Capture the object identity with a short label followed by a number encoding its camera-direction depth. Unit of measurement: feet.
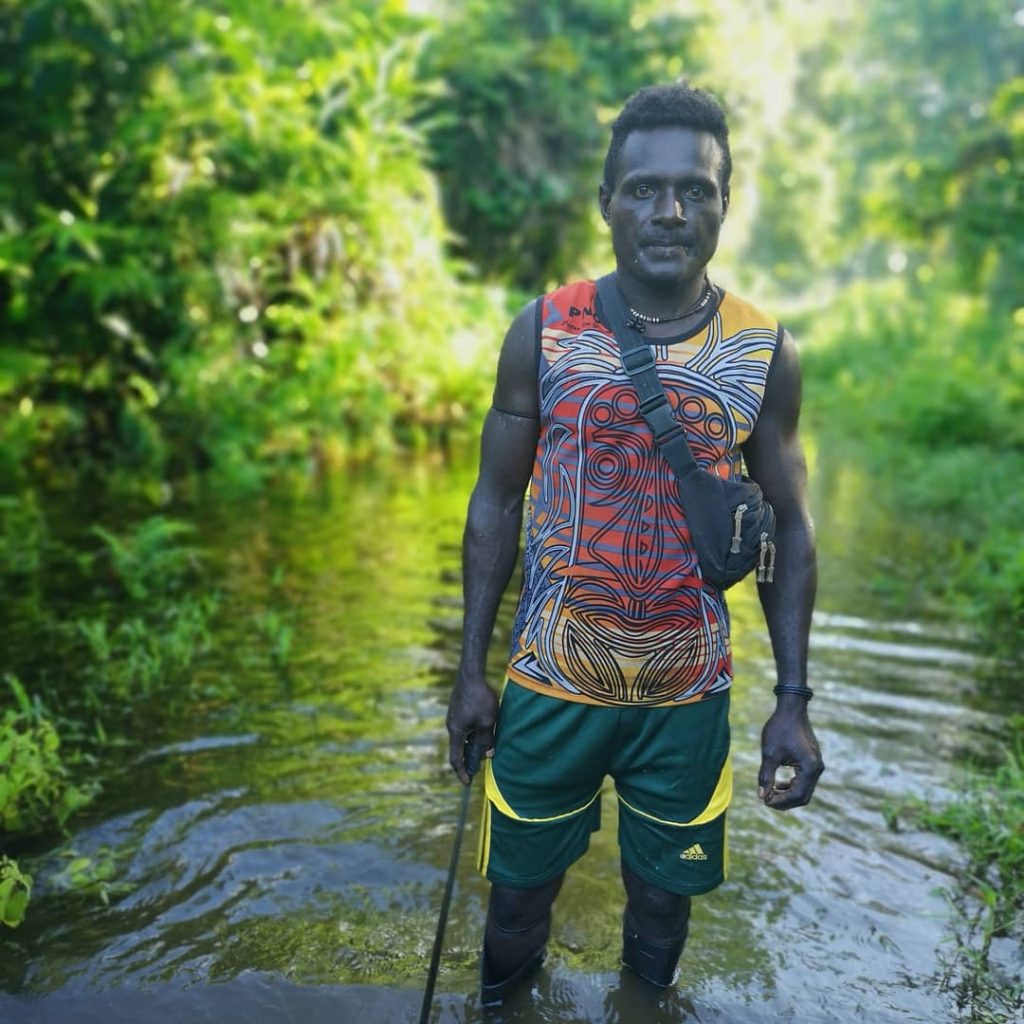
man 7.72
